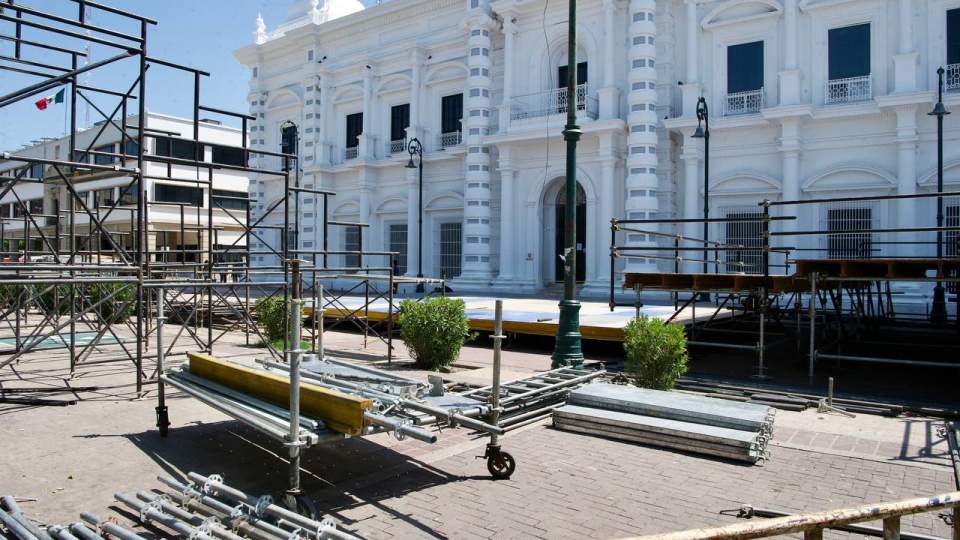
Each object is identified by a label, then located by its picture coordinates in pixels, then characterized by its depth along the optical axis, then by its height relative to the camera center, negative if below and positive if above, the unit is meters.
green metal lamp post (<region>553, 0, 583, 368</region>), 9.90 +0.05
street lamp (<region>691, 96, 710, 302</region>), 19.57 +3.80
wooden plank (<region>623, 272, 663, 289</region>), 12.04 -0.14
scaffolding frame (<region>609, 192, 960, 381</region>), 10.11 -0.25
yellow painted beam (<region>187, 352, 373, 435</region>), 5.20 -1.04
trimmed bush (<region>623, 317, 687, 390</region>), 9.01 -1.05
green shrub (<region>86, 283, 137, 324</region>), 16.11 -0.77
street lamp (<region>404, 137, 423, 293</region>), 27.86 +4.20
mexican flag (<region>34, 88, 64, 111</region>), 18.54 +4.49
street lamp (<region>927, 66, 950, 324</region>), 15.89 -0.40
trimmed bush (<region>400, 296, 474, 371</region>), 11.67 -1.02
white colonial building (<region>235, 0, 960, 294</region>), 19.52 +5.16
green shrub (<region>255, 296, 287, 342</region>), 13.81 -0.99
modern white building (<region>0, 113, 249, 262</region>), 32.38 +4.56
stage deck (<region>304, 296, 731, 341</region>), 13.38 -1.00
